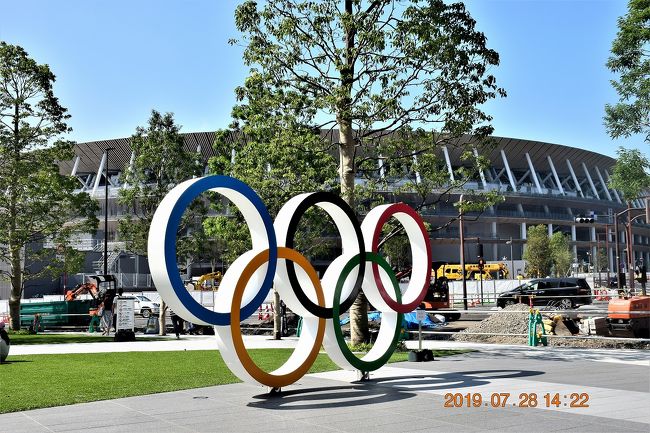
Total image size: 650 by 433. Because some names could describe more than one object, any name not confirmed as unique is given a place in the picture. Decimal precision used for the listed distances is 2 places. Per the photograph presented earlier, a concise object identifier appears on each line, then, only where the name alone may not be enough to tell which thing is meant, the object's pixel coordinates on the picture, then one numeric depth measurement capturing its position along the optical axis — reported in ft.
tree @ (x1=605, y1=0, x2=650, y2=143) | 92.68
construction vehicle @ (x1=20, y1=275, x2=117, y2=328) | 122.83
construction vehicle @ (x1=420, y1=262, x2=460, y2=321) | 127.24
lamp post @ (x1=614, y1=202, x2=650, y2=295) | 160.81
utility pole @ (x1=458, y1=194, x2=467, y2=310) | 146.65
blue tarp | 92.43
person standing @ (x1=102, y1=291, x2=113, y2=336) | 104.94
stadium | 306.14
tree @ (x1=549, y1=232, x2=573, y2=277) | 274.16
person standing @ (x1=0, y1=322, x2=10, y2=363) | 60.03
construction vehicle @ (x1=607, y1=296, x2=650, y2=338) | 72.59
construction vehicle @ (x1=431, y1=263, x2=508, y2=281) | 238.05
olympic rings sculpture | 36.24
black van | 135.33
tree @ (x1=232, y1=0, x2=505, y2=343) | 67.10
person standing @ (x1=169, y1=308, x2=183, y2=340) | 94.68
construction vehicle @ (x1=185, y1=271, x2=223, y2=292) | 224.12
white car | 161.59
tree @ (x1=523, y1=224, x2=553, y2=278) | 258.37
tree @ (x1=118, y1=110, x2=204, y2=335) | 104.06
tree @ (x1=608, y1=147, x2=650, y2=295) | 99.25
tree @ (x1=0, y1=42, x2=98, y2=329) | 102.73
